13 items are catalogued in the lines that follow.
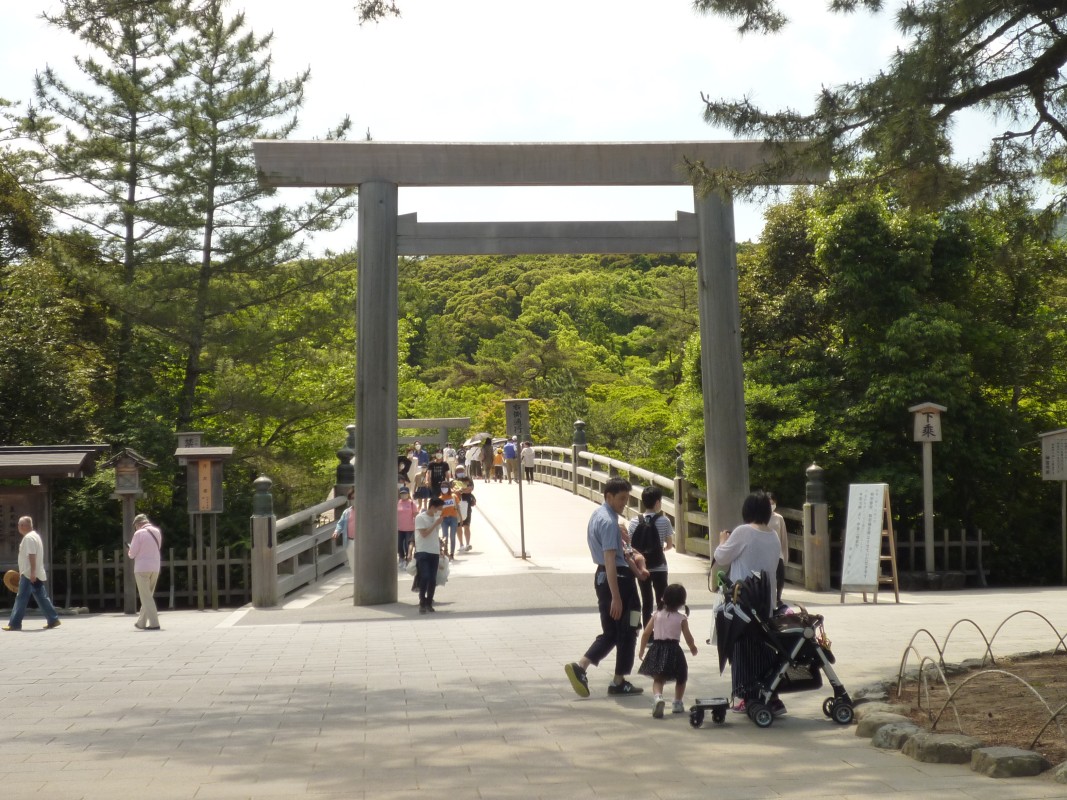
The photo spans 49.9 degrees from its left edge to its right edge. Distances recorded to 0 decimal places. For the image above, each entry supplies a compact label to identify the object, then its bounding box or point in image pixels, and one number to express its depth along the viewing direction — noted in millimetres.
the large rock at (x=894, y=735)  6332
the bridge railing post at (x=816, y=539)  15258
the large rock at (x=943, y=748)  5922
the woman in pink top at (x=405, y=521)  16844
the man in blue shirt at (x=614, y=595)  8008
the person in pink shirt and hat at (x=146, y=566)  13148
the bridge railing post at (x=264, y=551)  14805
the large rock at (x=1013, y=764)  5562
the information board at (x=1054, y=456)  16609
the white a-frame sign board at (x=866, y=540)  13664
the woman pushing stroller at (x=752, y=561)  7195
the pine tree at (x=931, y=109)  8258
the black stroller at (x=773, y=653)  7094
